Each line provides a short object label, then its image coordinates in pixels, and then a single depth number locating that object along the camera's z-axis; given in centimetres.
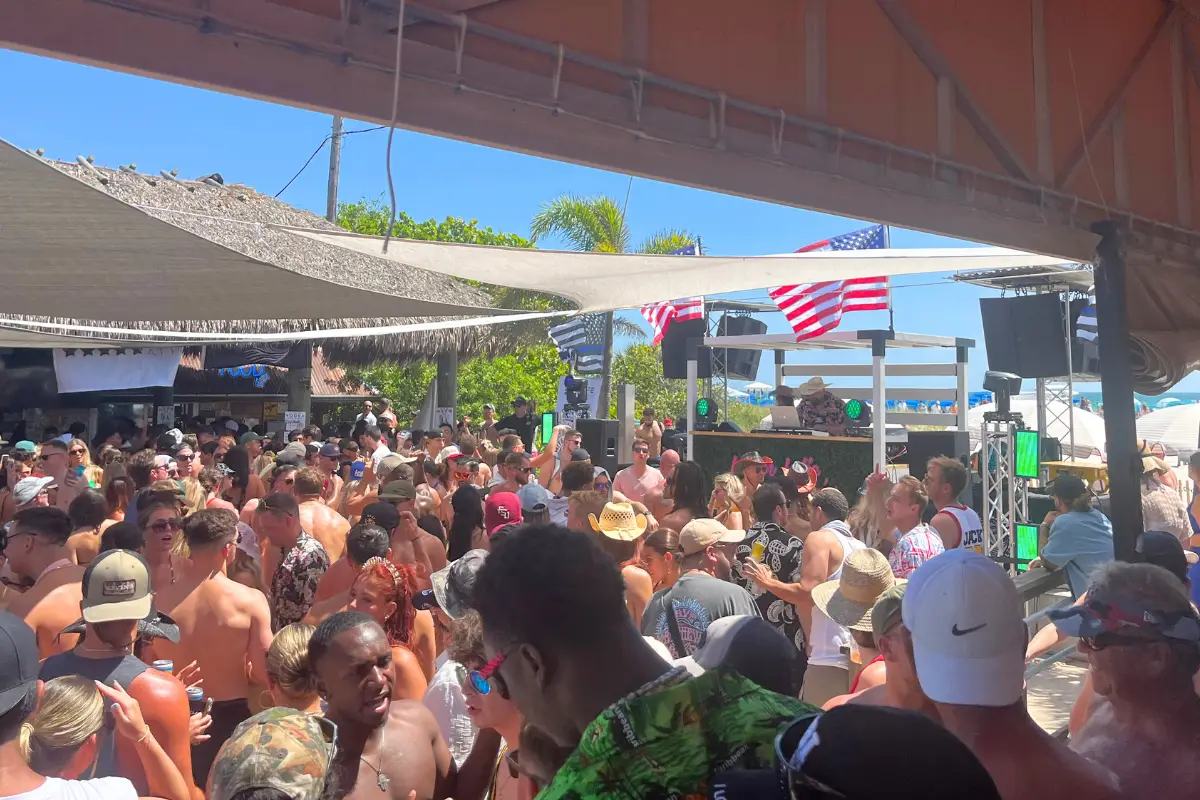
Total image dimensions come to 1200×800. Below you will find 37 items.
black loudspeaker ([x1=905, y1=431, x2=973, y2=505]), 966
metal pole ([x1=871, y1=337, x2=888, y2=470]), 973
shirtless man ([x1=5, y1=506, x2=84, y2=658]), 340
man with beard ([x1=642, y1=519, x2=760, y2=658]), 323
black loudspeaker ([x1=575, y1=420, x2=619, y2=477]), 1205
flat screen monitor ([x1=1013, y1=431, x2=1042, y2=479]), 770
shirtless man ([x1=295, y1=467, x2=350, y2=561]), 514
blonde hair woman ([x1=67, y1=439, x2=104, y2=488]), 714
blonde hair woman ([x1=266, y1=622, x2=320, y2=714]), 245
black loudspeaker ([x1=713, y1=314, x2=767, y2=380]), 1591
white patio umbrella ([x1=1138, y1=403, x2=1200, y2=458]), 2486
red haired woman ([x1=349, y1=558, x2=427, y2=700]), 316
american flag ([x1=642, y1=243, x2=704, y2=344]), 1387
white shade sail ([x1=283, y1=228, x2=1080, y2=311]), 507
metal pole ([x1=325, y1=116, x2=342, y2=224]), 2192
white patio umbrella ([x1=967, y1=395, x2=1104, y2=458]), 1807
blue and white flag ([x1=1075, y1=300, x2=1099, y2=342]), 792
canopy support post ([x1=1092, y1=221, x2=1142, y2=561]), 353
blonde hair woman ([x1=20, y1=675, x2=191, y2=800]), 207
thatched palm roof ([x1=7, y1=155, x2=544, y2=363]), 1001
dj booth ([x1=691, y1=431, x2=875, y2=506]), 1040
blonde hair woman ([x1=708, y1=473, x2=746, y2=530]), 593
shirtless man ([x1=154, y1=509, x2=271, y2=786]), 346
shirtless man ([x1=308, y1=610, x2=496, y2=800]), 224
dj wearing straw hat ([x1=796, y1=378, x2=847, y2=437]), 1114
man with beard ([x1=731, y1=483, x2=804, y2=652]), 438
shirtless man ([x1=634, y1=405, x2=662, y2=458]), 1072
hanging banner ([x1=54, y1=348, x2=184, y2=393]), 1254
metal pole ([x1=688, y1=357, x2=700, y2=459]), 1203
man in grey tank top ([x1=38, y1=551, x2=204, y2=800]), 258
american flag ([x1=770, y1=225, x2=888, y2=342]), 1009
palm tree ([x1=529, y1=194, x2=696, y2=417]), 2011
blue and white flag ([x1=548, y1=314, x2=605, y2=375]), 1527
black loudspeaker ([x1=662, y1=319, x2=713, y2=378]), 1569
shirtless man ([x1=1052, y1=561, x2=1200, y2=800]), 193
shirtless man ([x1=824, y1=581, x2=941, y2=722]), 220
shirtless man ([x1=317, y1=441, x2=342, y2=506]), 758
